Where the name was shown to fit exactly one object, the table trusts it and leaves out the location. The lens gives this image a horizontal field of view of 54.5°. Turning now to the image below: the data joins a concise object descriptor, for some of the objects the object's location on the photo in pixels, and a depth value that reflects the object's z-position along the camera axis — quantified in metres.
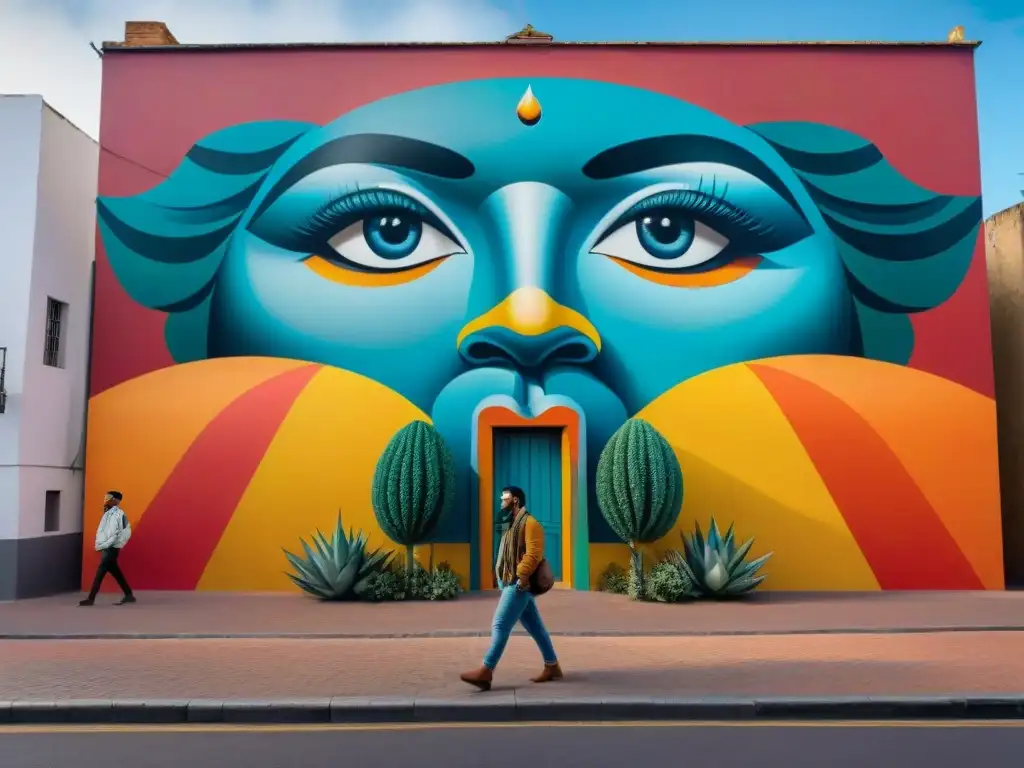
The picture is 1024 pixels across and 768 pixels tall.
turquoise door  15.05
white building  14.05
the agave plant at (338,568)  13.52
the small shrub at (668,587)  13.36
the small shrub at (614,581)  14.33
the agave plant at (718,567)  13.43
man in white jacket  13.19
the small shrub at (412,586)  13.60
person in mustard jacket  7.80
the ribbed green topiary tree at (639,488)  13.53
